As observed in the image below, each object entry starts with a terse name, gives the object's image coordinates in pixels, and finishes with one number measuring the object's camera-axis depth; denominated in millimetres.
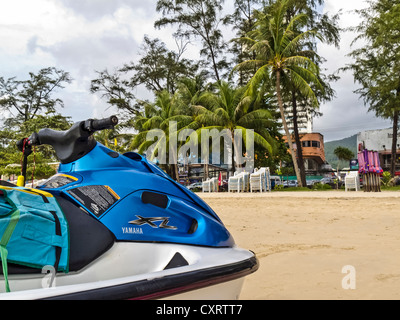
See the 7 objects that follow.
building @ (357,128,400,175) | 45531
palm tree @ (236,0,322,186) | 18797
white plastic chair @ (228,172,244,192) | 17858
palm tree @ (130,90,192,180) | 24062
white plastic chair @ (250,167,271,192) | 17031
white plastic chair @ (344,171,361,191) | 15727
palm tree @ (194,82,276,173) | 21344
